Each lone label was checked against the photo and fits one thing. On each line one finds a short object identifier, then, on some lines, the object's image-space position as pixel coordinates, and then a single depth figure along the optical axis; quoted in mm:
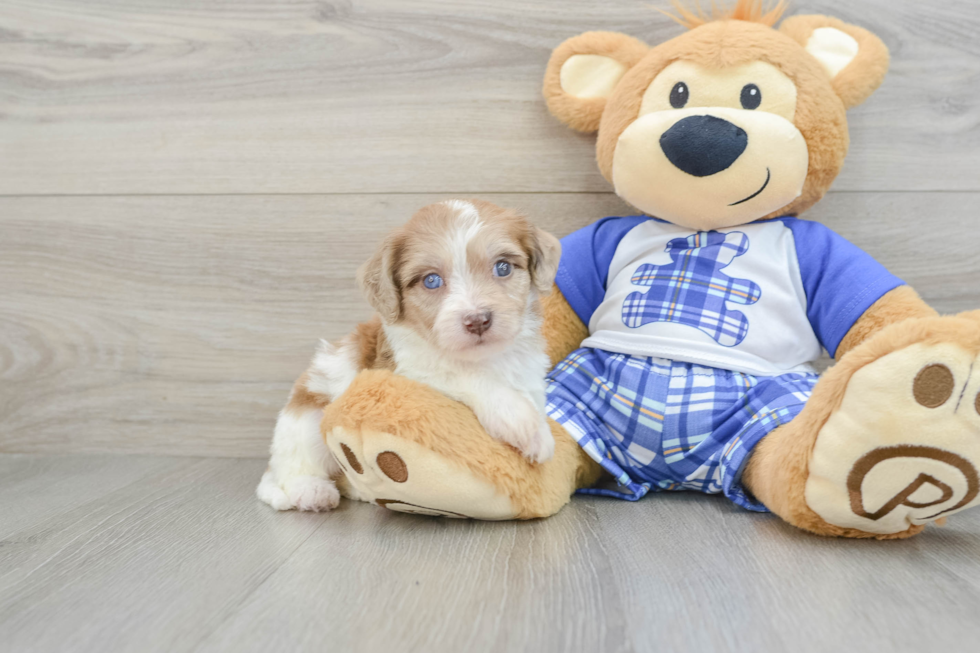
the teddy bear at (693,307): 550
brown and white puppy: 558
